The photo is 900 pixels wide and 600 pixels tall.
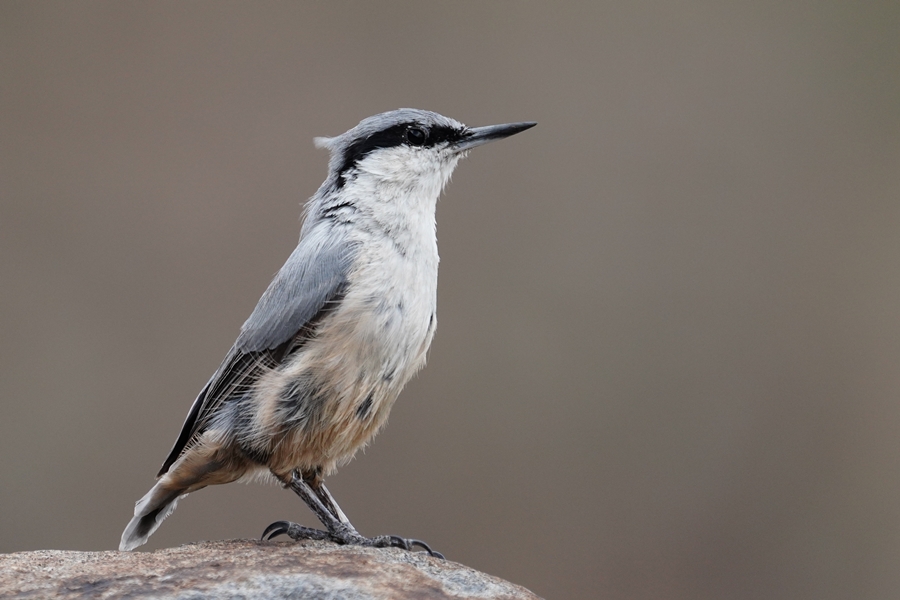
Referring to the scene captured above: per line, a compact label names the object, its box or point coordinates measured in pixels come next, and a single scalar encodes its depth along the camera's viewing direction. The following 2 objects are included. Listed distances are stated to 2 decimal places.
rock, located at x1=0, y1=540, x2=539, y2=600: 3.76
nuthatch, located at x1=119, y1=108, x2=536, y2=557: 3.79
